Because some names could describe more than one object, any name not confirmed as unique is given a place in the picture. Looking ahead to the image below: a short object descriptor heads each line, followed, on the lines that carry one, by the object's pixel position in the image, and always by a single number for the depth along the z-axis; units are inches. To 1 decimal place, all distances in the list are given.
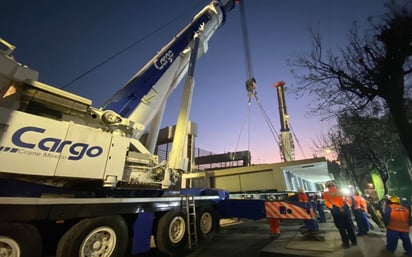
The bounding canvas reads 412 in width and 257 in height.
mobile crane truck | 142.2
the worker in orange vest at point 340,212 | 249.3
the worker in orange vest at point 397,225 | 217.7
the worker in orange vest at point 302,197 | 387.6
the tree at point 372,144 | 657.6
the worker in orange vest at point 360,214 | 311.4
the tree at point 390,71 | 232.2
